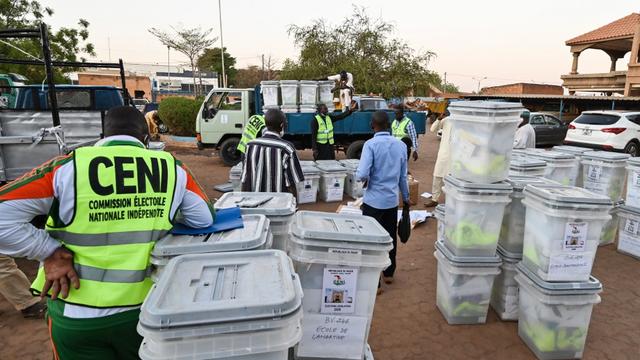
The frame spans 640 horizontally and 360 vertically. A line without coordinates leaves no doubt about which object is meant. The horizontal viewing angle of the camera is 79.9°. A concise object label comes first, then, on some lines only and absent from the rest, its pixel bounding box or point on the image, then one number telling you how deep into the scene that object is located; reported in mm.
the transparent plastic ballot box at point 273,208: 2410
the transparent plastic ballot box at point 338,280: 2109
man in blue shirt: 3863
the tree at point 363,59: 21469
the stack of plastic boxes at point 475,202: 3191
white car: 11695
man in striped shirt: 3797
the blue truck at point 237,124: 10070
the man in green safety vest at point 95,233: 1610
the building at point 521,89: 28459
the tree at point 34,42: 16094
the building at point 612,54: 18047
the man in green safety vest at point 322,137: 7645
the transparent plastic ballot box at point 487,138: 3172
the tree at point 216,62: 33312
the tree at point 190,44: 27969
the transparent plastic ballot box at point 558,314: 2832
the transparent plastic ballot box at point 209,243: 1763
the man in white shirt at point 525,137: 6484
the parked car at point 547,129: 15398
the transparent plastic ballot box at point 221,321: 1268
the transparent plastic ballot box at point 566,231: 2734
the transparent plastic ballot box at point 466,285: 3303
